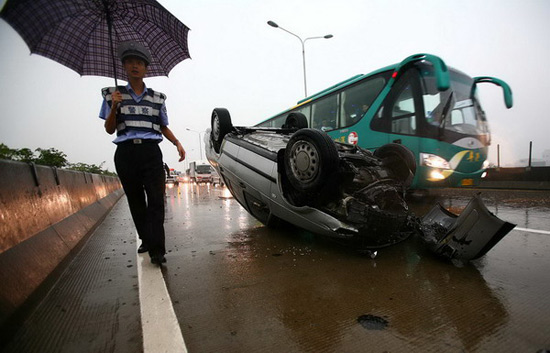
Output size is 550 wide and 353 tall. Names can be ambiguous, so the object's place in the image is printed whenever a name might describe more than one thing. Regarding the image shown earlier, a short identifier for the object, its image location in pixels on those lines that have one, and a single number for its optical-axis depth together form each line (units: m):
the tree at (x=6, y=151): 10.26
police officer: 2.41
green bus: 5.52
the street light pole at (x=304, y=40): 14.97
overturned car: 2.31
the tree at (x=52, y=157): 12.39
